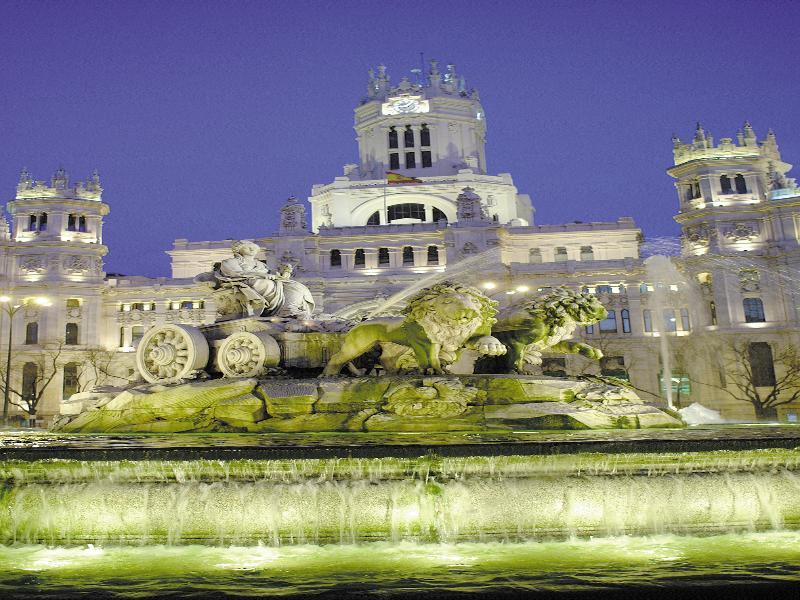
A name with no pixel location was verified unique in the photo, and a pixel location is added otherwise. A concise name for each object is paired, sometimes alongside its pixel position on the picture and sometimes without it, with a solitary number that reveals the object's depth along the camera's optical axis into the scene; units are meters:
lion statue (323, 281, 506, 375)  10.14
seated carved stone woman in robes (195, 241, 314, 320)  12.66
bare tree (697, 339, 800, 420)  50.44
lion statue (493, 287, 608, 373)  11.43
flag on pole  72.38
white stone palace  55.06
